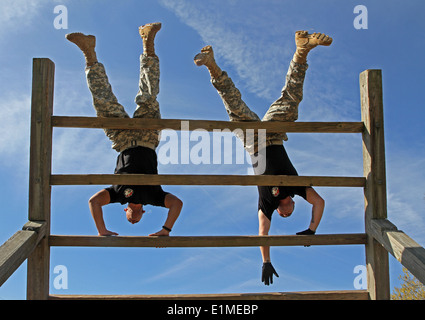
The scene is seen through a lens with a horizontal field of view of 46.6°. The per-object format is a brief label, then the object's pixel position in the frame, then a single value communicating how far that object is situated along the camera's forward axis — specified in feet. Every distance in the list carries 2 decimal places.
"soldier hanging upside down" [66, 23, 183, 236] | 16.39
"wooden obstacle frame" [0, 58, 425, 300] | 14.44
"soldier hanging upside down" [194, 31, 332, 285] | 17.37
